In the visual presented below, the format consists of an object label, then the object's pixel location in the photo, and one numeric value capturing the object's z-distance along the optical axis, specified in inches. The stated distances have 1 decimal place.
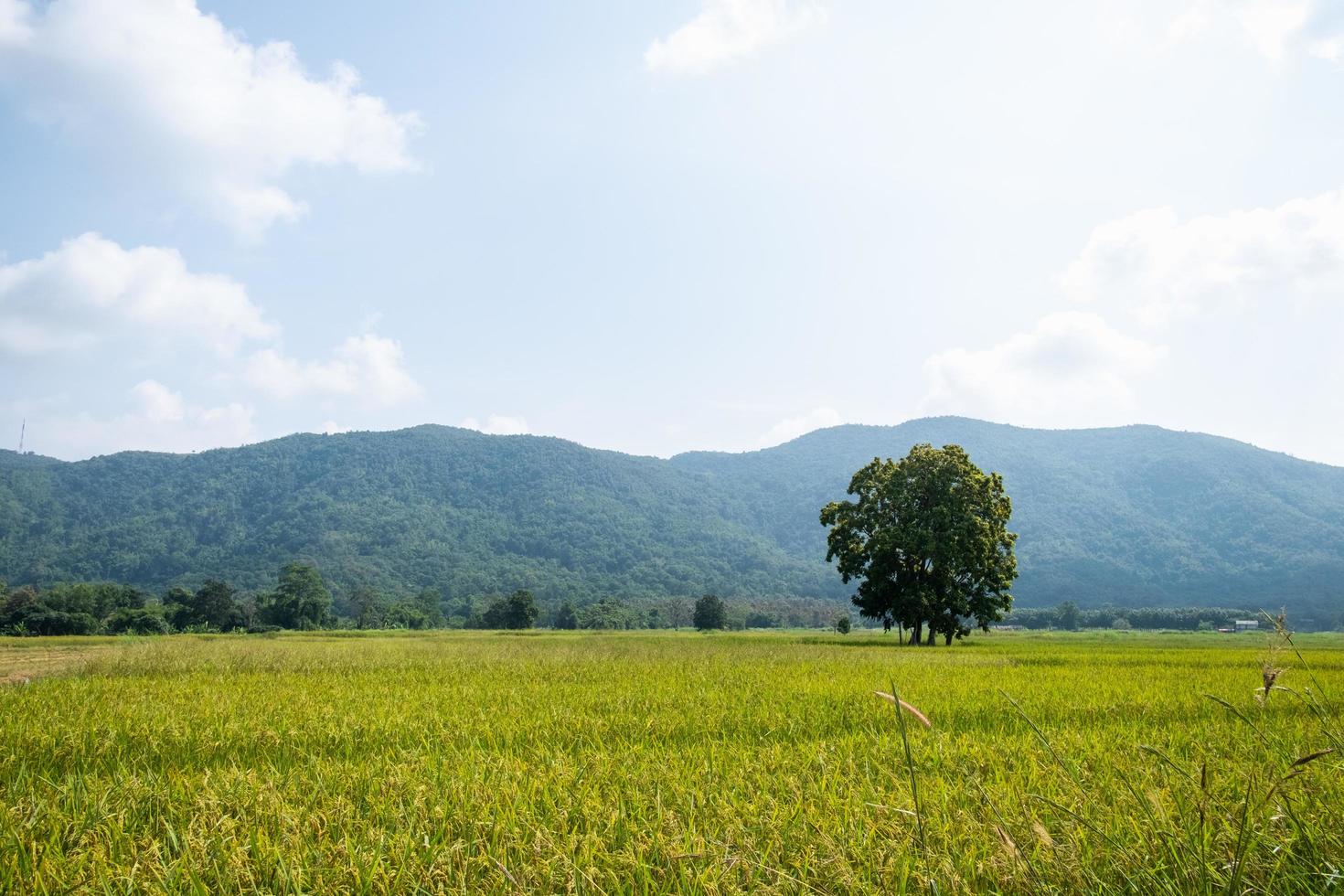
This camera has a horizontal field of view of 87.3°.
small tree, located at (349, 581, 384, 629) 5516.7
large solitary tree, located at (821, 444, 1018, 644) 1616.6
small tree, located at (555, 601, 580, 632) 5413.4
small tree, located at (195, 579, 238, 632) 3759.8
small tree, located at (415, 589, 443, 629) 5532.5
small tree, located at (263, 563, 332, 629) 4052.7
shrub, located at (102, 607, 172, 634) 3280.0
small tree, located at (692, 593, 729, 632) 4697.3
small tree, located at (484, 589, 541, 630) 4254.4
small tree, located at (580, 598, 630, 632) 5506.9
